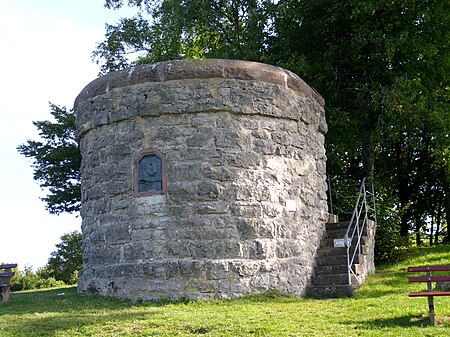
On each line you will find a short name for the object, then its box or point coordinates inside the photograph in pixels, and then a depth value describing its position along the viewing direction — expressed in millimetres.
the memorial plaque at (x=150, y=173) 10320
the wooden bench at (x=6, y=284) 10539
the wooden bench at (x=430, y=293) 7241
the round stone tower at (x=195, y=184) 9953
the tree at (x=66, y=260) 23797
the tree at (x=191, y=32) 19047
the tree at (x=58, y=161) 18312
